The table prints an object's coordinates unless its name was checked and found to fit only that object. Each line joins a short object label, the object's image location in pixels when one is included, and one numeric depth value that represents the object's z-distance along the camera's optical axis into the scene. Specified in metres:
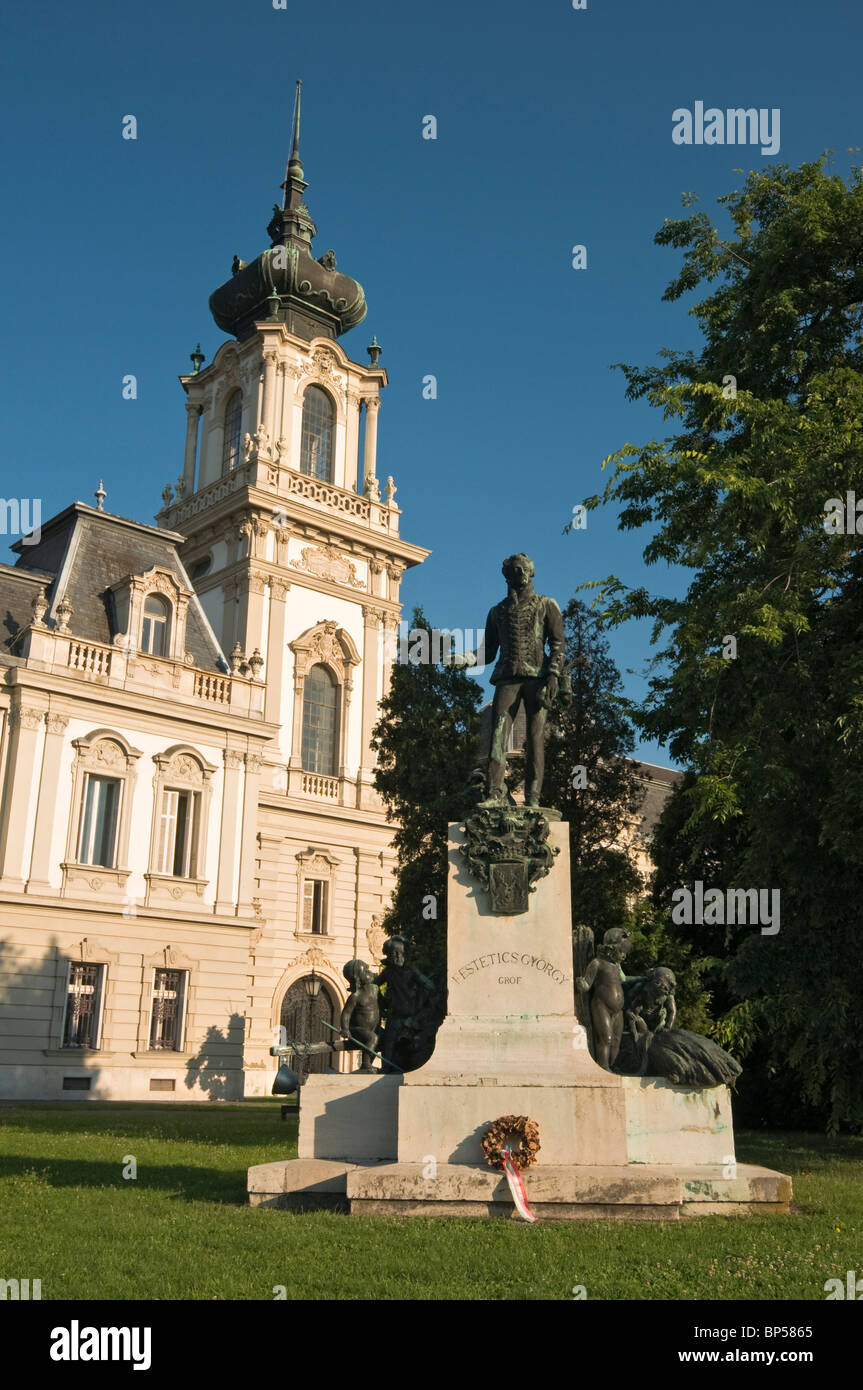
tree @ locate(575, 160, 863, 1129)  14.39
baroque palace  31.06
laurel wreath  9.07
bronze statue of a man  11.19
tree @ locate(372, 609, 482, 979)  24.73
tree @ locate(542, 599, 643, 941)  24.28
